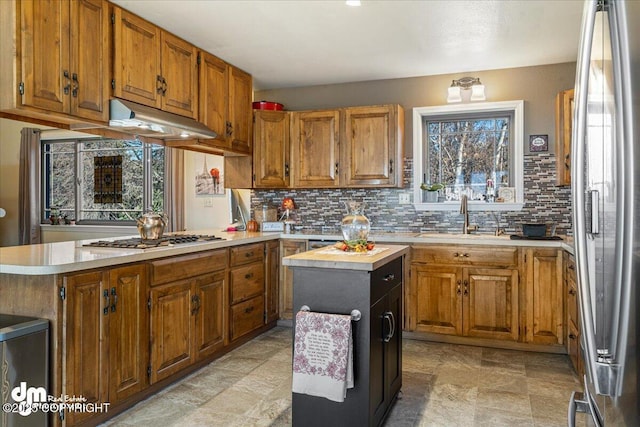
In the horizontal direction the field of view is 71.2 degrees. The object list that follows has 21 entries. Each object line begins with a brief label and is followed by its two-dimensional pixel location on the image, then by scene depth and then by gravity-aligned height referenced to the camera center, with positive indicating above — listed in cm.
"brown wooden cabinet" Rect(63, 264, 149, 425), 218 -65
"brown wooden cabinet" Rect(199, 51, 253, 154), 385 +101
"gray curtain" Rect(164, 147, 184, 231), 536 +24
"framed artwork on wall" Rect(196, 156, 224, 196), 518 +35
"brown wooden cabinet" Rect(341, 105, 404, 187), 429 +63
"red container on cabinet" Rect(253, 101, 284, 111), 462 +110
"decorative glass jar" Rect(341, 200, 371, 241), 248 -9
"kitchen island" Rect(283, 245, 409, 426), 208 -48
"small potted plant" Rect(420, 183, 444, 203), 432 +20
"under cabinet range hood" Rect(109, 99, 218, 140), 291 +63
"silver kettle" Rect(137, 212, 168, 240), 311 -10
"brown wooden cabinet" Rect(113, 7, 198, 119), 299 +107
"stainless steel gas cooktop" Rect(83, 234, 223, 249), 284 -21
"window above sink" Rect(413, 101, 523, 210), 422 +55
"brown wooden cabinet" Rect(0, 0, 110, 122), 233 +88
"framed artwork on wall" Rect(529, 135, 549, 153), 411 +62
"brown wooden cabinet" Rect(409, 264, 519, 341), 367 -76
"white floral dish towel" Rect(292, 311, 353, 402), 199 -65
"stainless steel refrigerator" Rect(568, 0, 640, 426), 87 +2
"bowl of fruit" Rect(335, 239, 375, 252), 245 -19
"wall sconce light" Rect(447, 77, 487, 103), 414 +115
